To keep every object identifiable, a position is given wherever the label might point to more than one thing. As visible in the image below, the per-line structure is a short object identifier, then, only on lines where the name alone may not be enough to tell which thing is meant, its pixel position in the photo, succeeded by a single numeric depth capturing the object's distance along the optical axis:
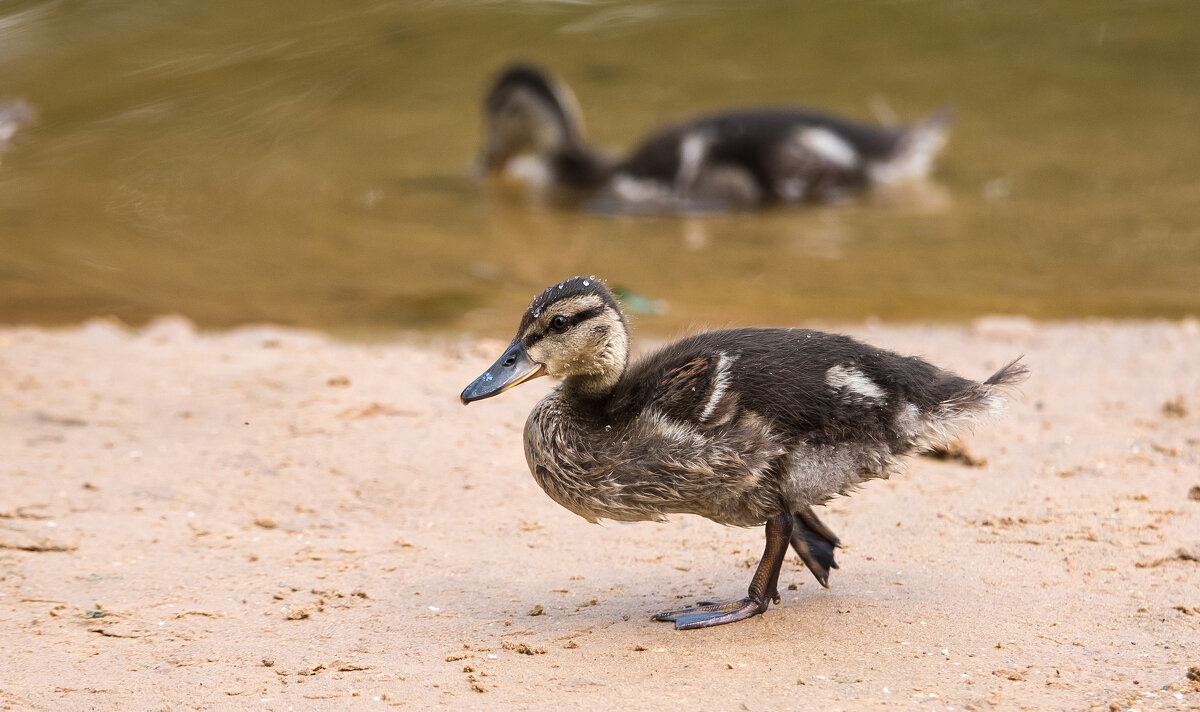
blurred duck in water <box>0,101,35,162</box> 13.94
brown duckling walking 8.16
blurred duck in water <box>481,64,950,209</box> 23.28
